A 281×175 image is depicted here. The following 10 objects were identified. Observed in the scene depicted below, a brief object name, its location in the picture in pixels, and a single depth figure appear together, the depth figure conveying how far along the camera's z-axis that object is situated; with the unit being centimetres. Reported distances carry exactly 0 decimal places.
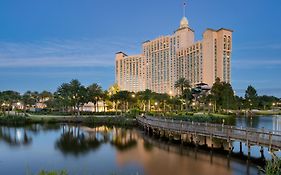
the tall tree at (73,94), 5923
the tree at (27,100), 6606
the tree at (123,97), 6230
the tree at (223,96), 6755
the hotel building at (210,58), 11653
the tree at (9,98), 6175
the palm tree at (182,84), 7264
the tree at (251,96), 9185
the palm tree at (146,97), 6689
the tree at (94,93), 6217
